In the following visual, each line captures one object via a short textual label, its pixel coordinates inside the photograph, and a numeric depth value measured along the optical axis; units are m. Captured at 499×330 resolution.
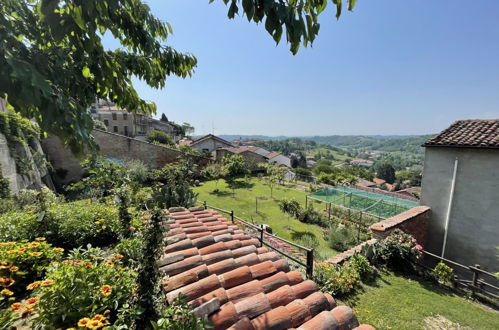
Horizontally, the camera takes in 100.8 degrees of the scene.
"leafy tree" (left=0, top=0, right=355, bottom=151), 1.27
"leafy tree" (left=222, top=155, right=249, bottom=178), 25.05
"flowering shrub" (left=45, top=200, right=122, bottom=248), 4.11
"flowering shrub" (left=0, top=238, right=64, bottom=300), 2.56
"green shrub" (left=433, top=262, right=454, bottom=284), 6.07
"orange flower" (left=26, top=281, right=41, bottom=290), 1.96
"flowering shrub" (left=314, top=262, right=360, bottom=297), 4.82
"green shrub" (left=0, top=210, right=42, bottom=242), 3.65
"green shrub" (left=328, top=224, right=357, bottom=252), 9.83
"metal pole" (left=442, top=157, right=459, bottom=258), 8.01
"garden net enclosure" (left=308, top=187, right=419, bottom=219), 11.56
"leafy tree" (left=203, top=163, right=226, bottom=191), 23.84
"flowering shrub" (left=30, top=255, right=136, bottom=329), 1.81
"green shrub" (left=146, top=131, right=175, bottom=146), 37.44
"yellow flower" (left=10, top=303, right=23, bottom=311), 1.79
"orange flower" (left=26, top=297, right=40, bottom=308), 1.89
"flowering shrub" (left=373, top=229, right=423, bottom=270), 6.33
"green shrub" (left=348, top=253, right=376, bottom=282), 5.60
